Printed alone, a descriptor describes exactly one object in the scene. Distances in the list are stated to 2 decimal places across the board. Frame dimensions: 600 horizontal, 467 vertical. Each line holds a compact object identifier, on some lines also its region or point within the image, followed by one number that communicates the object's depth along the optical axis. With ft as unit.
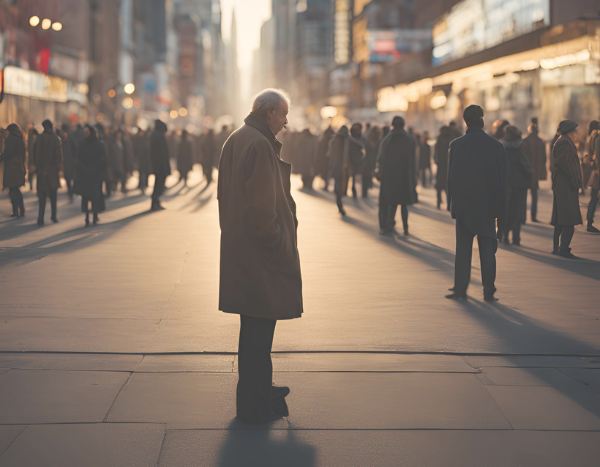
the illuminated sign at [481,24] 139.23
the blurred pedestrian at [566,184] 42.42
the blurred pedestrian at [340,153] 65.52
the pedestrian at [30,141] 82.38
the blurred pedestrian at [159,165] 68.44
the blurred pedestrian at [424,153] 91.91
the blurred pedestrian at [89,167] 56.08
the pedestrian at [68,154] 77.77
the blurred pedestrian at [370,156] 83.51
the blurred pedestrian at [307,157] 95.71
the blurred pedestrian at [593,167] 53.78
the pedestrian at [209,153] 104.53
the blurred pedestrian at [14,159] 57.62
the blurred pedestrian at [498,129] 52.34
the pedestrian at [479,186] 30.32
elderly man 16.70
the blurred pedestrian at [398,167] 50.06
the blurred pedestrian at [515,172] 45.19
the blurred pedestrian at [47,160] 57.00
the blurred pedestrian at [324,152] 90.63
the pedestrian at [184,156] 102.06
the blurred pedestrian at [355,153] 68.54
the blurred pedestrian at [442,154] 67.87
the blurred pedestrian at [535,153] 56.85
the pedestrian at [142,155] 86.79
